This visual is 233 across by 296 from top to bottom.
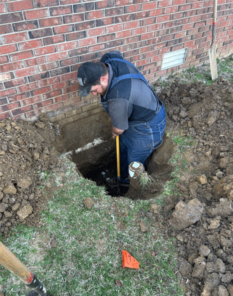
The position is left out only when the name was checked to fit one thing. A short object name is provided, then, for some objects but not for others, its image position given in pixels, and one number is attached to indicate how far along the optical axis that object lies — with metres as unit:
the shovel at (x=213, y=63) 4.19
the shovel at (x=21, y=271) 1.34
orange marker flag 2.11
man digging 2.51
